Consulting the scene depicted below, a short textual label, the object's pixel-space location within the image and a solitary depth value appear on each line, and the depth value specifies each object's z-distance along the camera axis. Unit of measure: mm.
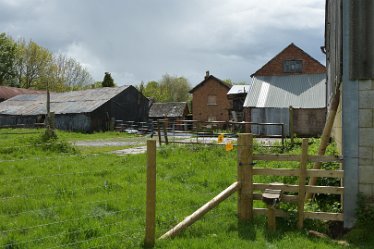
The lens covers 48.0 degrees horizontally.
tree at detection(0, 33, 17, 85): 68062
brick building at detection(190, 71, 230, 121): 56969
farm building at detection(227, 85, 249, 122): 50375
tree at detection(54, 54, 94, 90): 78925
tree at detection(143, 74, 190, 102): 99250
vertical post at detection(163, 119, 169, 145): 21533
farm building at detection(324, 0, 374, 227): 7402
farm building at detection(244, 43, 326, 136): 36781
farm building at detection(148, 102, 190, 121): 60119
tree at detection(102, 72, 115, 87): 63688
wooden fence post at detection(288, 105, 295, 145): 19430
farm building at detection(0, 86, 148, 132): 45094
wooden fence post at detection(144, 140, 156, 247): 6105
